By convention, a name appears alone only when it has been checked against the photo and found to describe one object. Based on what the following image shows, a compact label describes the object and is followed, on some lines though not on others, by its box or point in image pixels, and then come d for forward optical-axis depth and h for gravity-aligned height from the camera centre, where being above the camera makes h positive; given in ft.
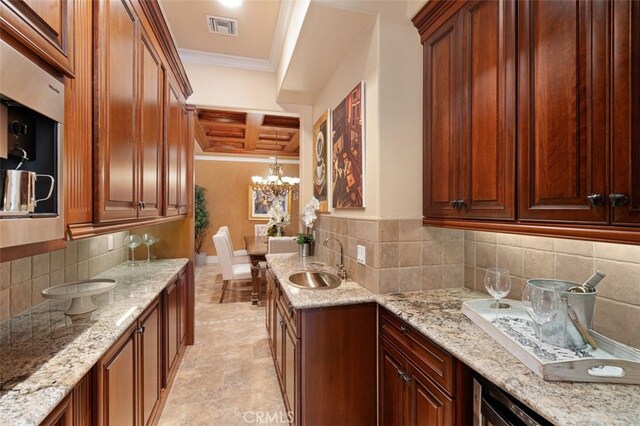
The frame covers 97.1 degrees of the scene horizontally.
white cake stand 4.11 -1.26
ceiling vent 8.46 +5.81
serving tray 2.83 -1.56
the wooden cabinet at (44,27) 2.48 +1.82
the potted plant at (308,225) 9.75 -0.44
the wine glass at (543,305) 3.24 -1.09
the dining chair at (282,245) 11.21 -1.30
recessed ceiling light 7.75 +5.82
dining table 13.48 -2.60
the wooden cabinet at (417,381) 3.59 -2.49
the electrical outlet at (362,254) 6.19 -0.94
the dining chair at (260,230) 23.32 -1.45
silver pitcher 2.54 +0.21
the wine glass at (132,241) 8.00 -0.80
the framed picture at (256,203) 23.79 +0.79
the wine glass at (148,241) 8.52 -0.85
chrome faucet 6.95 -1.44
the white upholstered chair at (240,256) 16.30 -2.69
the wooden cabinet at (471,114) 3.98 +1.60
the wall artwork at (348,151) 6.49 +1.58
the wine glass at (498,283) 4.25 -1.09
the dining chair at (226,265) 13.47 -2.60
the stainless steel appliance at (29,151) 2.48 +0.66
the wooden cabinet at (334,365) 5.25 -2.91
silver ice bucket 3.21 -1.27
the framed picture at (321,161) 9.07 +1.79
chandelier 18.17 +2.08
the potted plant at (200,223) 22.34 -0.82
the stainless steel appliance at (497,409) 2.73 -2.10
